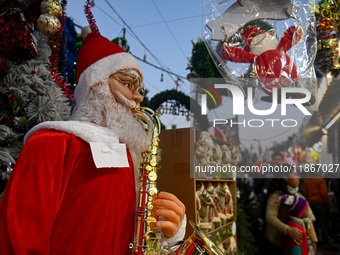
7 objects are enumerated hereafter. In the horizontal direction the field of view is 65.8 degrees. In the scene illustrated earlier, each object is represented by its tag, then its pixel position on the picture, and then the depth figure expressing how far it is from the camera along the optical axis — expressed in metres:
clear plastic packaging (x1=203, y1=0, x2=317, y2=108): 1.72
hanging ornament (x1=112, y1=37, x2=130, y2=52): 2.53
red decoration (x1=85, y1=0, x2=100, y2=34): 1.67
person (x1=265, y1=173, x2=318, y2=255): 3.08
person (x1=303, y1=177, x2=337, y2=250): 4.54
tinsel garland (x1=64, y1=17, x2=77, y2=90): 2.14
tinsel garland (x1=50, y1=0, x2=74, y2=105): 1.75
